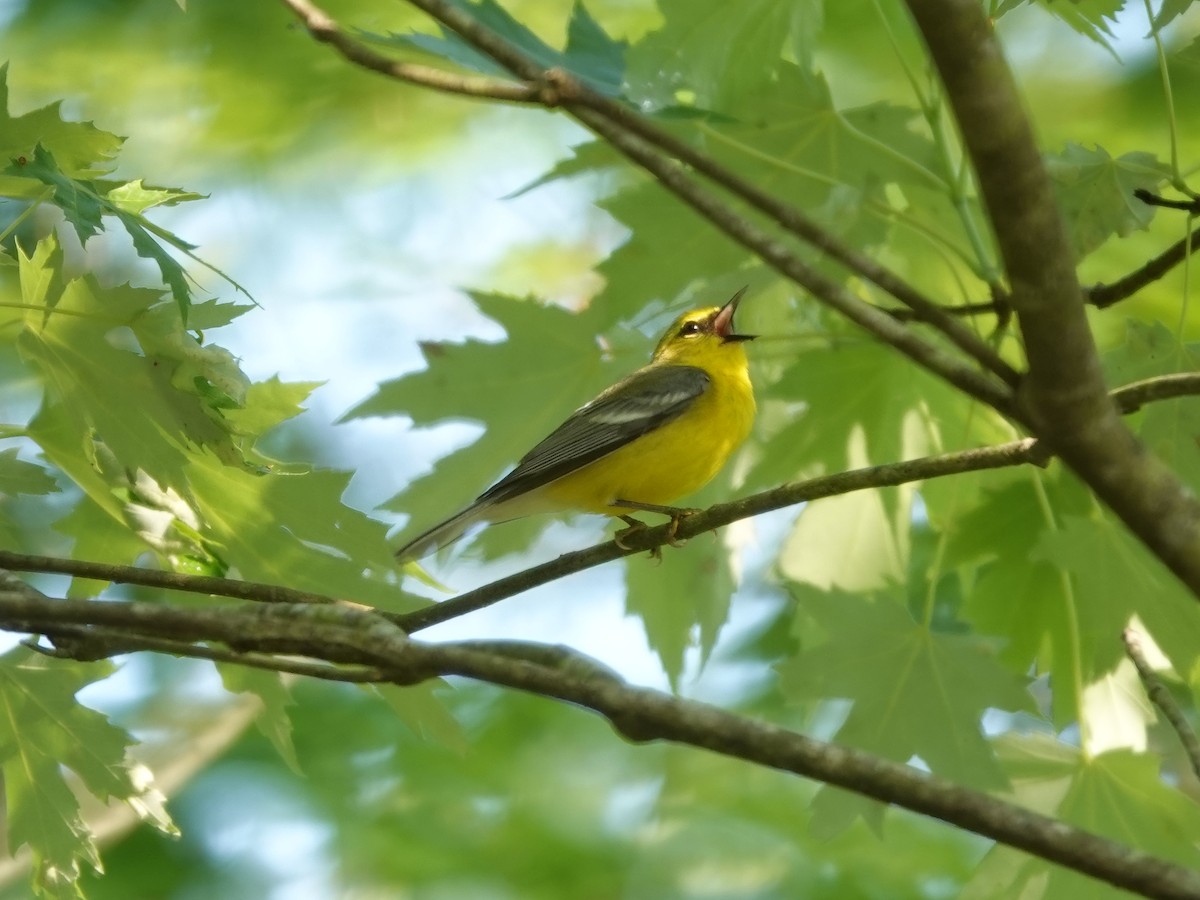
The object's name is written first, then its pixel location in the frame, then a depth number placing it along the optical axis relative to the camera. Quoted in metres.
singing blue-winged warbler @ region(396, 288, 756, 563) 8.97
